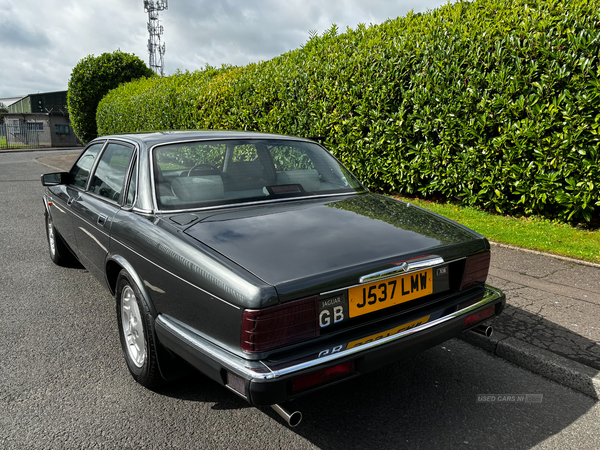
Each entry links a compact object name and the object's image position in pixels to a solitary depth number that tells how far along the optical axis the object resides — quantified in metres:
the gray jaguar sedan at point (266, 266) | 1.99
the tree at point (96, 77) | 23.95
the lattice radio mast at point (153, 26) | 50.78
